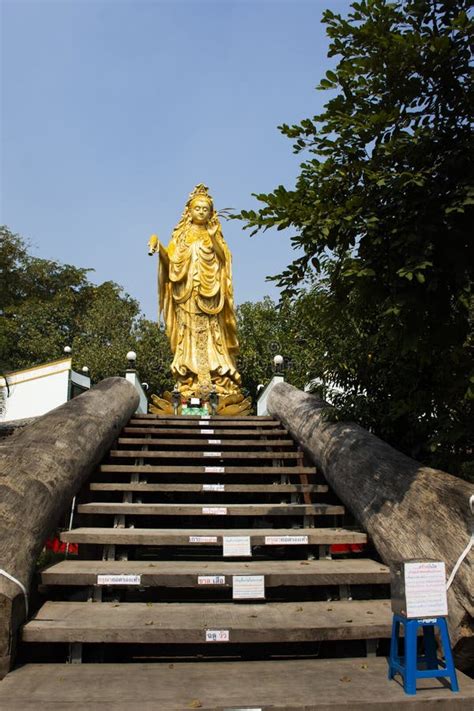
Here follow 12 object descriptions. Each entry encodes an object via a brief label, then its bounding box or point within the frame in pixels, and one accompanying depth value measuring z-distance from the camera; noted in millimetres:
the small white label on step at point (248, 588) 3535
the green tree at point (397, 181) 3516
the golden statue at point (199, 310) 13445
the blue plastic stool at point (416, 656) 2668
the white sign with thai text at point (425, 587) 2676
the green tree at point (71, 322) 27877
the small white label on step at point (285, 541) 4086
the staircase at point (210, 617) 2672
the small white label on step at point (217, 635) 3041
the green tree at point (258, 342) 25897
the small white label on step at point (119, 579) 3484
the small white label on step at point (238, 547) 4031
